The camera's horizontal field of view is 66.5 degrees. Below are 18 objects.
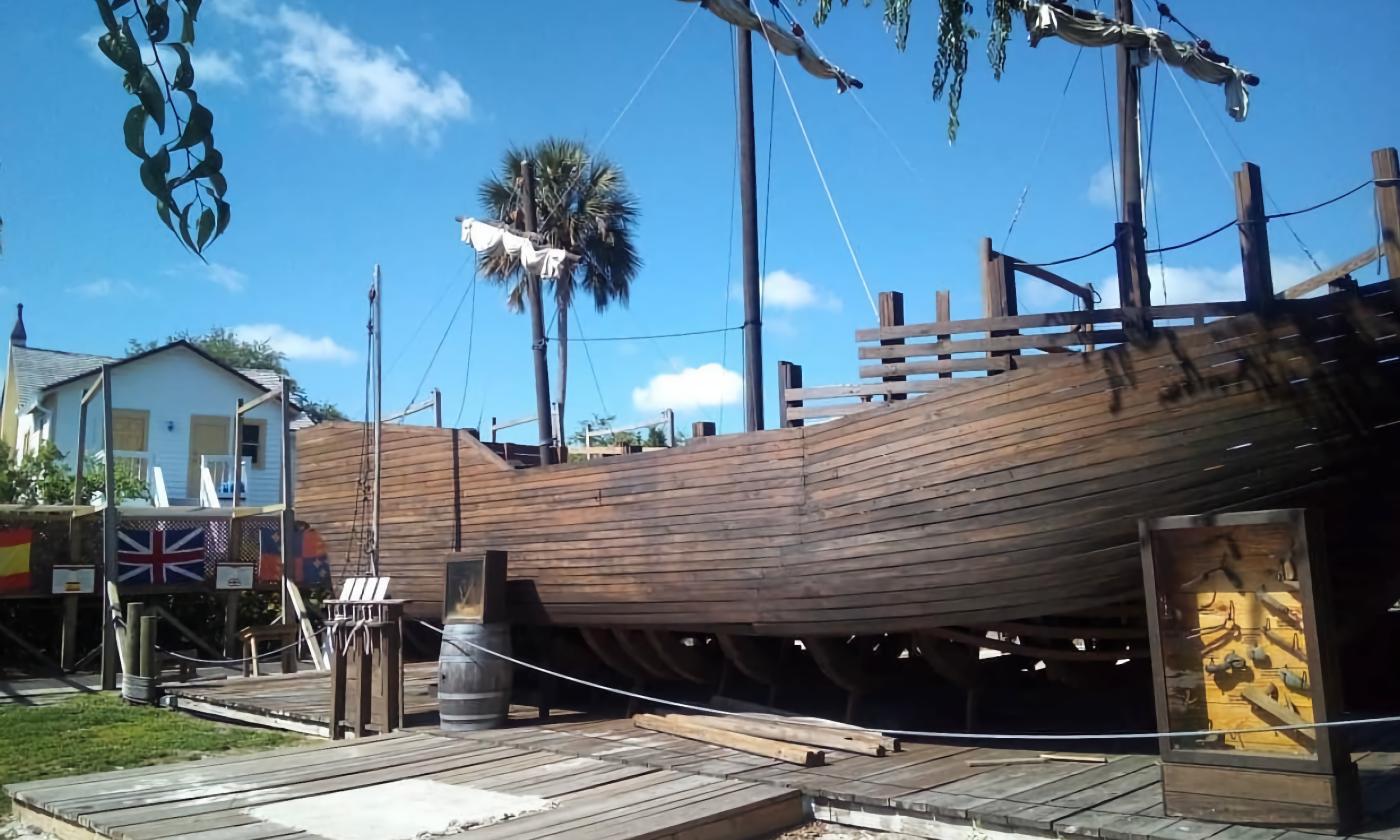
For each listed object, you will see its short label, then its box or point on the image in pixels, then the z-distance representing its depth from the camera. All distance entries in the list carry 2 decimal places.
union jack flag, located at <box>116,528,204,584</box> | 13.41
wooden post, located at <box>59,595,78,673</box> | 12.94
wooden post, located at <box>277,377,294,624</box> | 12.24
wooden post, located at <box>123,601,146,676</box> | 10.80
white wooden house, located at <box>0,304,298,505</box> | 21.00
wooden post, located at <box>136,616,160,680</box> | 10.47
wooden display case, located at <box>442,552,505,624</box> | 7.95
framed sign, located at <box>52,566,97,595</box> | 12.71
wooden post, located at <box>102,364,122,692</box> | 11.62
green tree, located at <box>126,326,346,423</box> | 49.81
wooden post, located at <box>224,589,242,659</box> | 14.04
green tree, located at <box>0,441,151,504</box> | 16.19
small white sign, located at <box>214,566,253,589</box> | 13.67
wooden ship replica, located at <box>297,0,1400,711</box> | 5.57
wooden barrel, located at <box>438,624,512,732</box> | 7.80
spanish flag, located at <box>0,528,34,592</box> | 12.53
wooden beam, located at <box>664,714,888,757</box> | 6.53
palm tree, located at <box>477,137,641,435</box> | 18.39
